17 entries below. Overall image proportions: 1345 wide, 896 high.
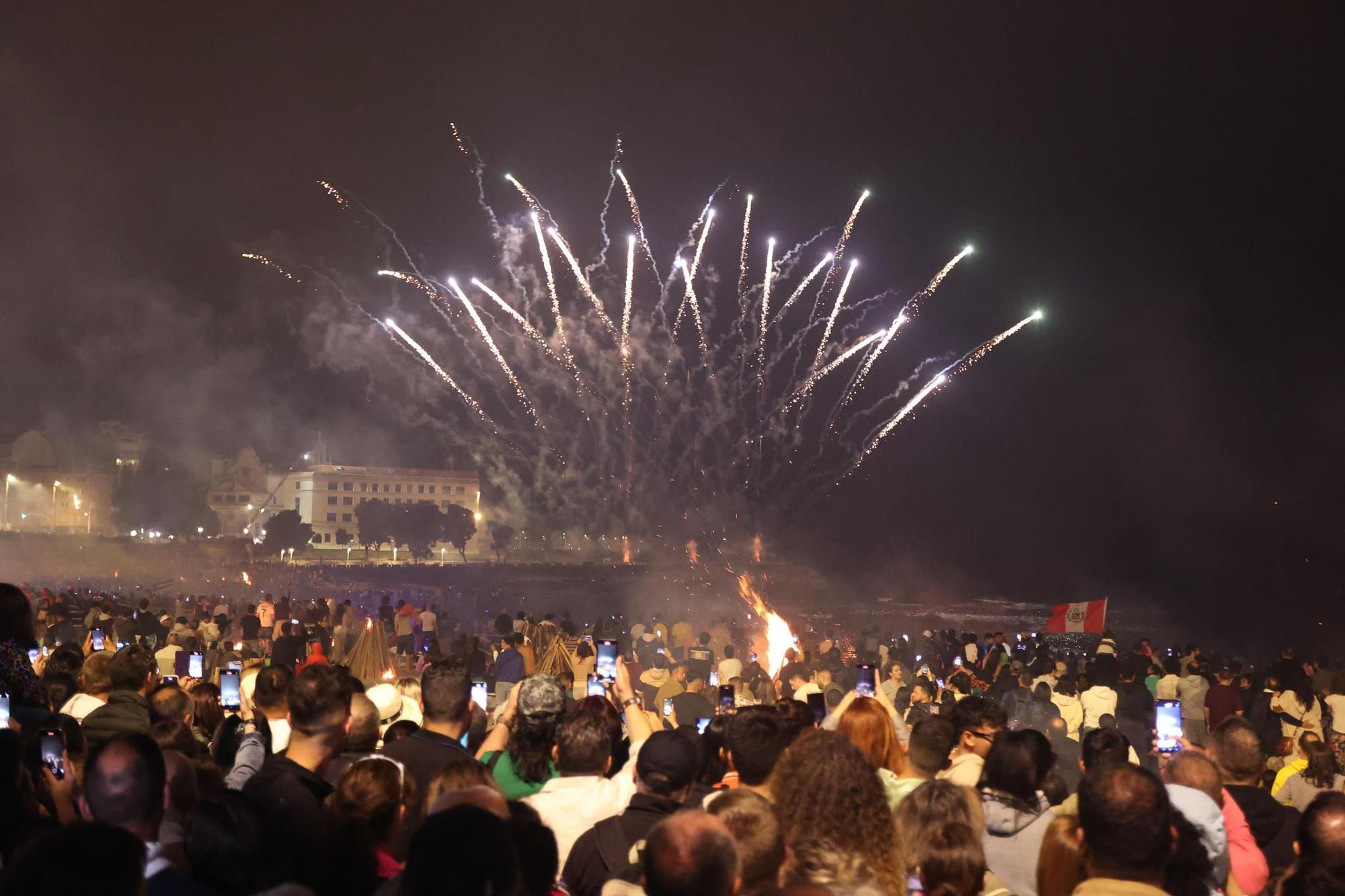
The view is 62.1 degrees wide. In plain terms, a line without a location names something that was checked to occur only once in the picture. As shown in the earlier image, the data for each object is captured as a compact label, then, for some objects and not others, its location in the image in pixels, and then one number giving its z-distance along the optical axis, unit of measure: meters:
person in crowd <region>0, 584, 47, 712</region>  5.44
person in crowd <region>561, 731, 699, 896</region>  4.04
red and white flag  19.64
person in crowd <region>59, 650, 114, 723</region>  6.66
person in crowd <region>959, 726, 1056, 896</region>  4.51
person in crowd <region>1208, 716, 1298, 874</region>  5.27
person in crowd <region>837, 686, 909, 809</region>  5.33
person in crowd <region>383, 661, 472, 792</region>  4.93
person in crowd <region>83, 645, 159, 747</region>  5.74
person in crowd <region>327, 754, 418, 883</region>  3.88
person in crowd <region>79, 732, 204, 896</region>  3.45
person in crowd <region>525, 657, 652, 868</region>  4.46
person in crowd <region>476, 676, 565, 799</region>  4.89
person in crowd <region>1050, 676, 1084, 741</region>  10.69
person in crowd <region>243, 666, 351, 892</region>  3.66
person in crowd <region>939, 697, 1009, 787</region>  5.60
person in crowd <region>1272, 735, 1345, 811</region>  6.42
